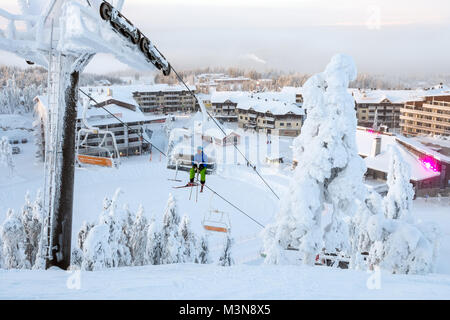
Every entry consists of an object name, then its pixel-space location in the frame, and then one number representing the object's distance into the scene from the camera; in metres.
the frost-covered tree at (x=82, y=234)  17.96
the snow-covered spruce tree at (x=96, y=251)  12.92
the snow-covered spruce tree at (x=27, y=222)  16.57
